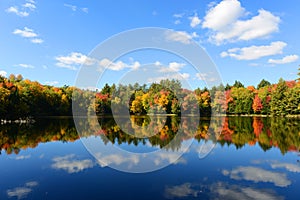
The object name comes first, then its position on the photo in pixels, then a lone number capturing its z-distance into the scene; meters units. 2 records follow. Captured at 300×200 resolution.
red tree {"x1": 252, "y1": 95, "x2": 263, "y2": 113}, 63.26
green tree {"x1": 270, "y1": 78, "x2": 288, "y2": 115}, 55.94
